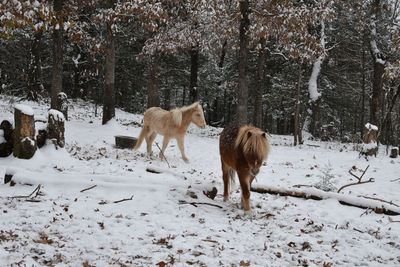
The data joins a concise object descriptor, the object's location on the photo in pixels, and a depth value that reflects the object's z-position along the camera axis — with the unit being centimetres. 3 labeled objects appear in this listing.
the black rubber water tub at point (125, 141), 1178
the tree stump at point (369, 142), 1189
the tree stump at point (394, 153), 1277
